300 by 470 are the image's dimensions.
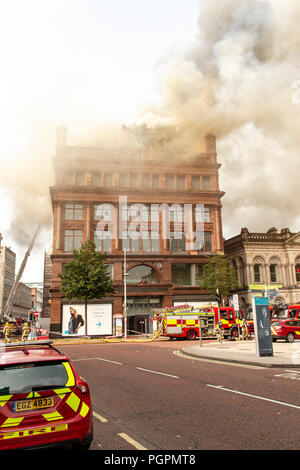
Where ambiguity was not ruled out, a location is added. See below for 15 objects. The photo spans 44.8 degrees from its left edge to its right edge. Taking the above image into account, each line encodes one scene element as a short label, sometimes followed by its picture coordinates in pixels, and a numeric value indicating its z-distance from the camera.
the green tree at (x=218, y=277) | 44.88
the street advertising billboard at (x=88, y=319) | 44.00
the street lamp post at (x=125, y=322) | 38.44
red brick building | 46.94
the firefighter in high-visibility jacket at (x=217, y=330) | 27.91
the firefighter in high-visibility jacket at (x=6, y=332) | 25.15
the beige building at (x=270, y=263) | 51.66
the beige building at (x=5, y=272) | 124.88
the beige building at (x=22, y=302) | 137.95
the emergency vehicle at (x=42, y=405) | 4.38
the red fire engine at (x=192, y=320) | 33.88
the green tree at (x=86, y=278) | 39.41
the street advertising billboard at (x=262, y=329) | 16.55
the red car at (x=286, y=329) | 26.69
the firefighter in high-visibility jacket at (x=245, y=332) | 32.47
